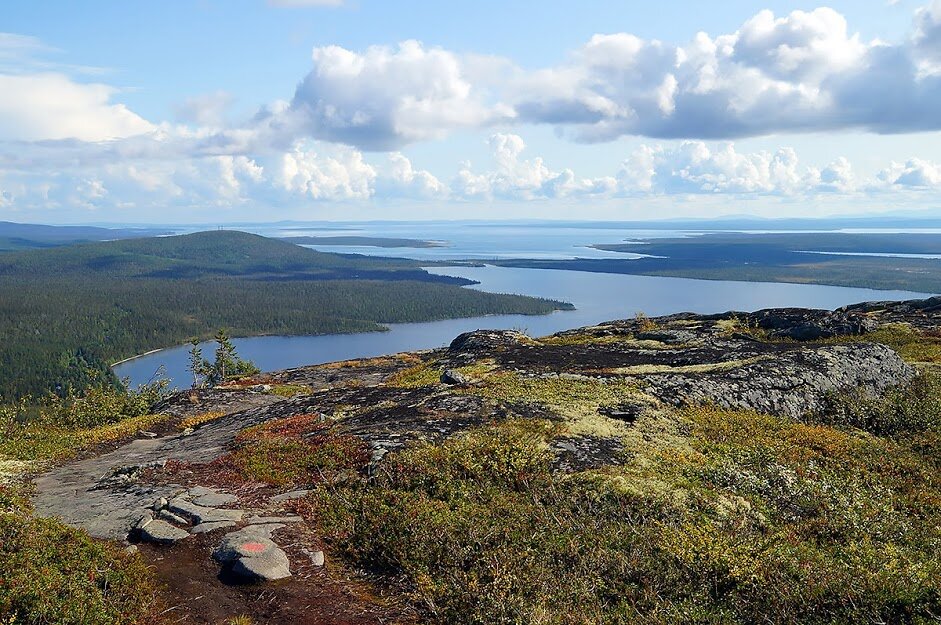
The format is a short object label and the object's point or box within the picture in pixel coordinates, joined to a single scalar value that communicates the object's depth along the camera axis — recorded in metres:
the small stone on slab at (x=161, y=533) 13.84
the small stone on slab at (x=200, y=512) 15.05
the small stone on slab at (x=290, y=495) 16.25
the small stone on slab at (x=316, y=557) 12.76
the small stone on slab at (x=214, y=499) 16.17
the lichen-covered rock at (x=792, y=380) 24.88
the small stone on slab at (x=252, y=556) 12.13
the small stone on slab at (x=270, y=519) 14.73
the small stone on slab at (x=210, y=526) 14.41
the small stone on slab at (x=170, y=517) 15.01
